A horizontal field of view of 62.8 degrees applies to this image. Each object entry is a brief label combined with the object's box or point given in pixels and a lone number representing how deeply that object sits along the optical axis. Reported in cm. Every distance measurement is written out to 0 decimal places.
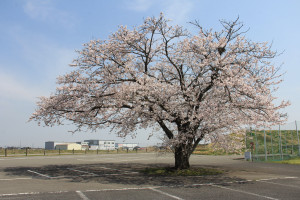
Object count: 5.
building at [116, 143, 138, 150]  19002
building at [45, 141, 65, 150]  14662
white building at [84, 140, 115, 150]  15380
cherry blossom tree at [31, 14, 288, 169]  1348
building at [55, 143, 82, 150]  11061
